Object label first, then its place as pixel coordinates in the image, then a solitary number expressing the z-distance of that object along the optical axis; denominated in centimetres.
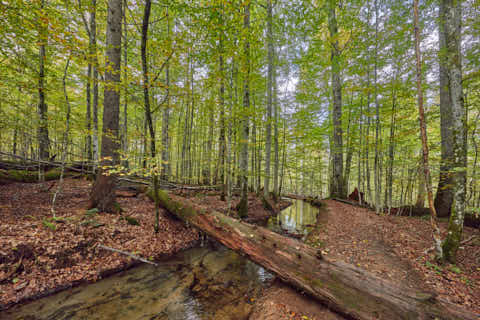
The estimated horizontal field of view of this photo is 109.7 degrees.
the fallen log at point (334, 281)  243
